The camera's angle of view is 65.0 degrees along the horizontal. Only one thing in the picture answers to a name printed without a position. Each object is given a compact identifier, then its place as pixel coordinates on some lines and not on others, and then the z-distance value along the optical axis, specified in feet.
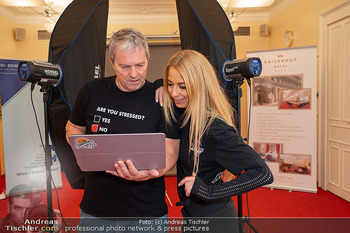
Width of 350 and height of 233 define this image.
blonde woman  3.54
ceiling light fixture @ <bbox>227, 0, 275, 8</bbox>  12.53
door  11.16
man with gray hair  4.02
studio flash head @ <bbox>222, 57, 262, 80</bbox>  5.38
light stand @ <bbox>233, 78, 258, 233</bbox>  5.96
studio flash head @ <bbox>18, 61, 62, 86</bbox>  5.35
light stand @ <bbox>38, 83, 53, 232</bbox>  6.07
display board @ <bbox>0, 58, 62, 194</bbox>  11.14
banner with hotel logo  12.17
